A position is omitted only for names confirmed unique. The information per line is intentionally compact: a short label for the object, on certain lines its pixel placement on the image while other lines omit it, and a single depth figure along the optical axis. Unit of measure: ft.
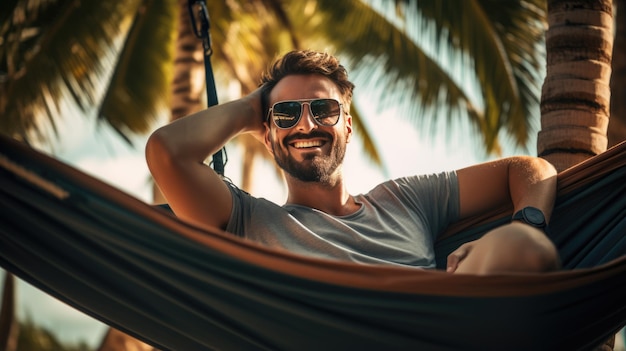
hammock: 5.58
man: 7.49
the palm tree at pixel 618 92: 15.60
